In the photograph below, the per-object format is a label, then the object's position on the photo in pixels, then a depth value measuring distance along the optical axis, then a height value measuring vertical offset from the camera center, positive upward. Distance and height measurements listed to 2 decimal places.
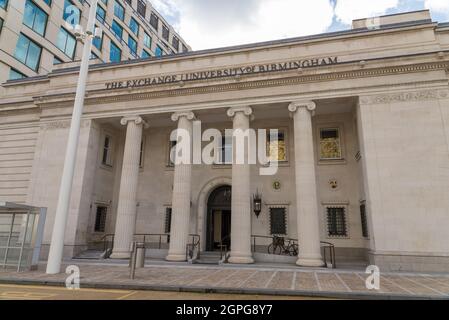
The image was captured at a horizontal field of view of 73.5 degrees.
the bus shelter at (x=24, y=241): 11.95 -0.57
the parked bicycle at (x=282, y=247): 16.83 -0.81
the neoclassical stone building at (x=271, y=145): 13.92 +4.95
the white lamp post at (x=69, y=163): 11.06 +2.45
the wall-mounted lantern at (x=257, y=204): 18.39 +1.67
